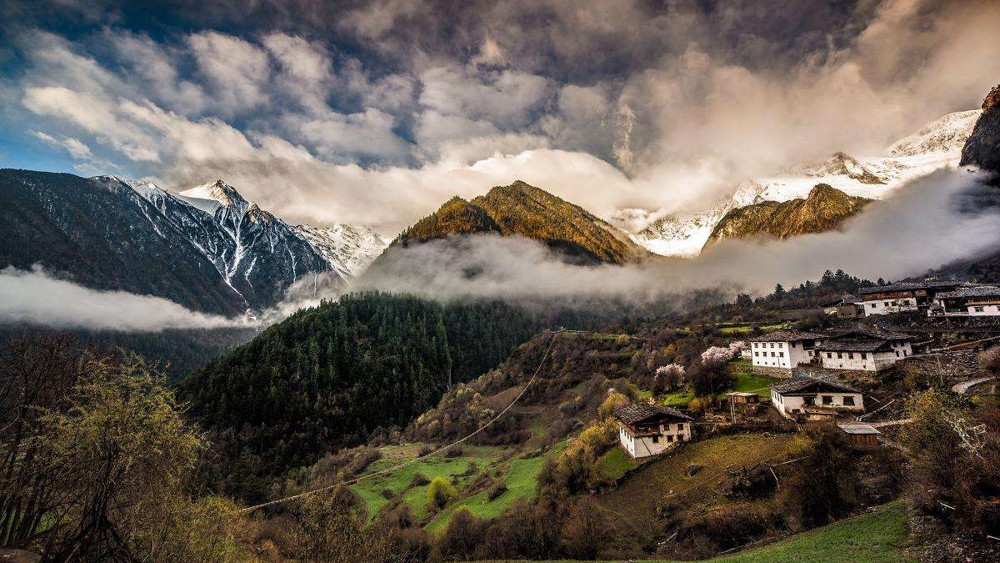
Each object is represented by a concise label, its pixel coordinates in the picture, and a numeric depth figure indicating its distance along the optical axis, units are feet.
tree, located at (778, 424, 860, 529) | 98.12
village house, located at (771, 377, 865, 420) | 160.45
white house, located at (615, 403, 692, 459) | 179.01
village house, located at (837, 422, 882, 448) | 123.45
